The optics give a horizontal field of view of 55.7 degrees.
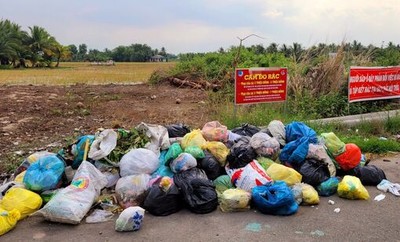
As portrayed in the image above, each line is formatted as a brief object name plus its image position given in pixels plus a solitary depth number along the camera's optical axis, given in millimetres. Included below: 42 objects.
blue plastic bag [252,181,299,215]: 3934
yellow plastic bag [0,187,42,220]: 3904
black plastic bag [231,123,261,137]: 5822
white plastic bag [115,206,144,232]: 3592
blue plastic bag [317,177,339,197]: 4488
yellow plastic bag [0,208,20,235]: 3561
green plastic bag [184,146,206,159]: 4746
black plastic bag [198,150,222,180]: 4754
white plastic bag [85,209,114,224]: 3847
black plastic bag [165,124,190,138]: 5699
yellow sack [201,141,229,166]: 4902
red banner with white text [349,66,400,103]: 8719
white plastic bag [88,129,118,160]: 4719
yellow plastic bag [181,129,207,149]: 5102
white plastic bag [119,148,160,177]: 4555
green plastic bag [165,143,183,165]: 4762
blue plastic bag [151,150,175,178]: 4659
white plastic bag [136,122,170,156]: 5125
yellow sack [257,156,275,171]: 4832
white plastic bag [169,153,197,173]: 4496
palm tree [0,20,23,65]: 54344
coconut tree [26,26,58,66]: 60938
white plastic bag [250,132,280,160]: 5004
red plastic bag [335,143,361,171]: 4988
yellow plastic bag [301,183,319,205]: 4219
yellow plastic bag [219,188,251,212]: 4039
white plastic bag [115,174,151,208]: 4203
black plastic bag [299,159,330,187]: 4609
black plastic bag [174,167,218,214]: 4012
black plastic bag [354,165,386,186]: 4852
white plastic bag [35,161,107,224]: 3717
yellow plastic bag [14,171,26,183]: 4519
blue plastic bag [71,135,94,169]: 4848
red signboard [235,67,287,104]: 7031
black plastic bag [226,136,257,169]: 4871
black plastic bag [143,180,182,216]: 3988
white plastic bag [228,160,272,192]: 4348
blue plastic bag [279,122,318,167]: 4852
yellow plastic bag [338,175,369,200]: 4352
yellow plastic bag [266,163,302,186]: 4473
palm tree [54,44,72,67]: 65750
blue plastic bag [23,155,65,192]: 4250
